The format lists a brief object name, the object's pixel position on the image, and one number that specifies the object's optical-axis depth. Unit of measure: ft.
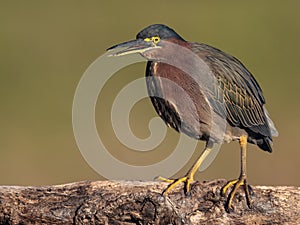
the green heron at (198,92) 38.73
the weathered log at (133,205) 35.27
